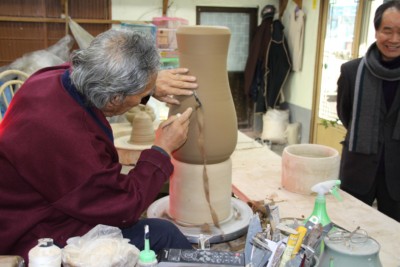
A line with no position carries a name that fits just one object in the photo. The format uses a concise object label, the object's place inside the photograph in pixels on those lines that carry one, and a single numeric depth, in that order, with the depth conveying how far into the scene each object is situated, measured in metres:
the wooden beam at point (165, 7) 4.41
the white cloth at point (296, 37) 4.46
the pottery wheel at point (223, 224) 1.41
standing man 1.81
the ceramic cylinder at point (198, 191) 1.46
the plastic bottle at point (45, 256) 0.83
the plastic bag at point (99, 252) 0.87
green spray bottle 1.09
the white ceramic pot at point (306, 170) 1.71
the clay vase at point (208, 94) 1.35
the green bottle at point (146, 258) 0.92
